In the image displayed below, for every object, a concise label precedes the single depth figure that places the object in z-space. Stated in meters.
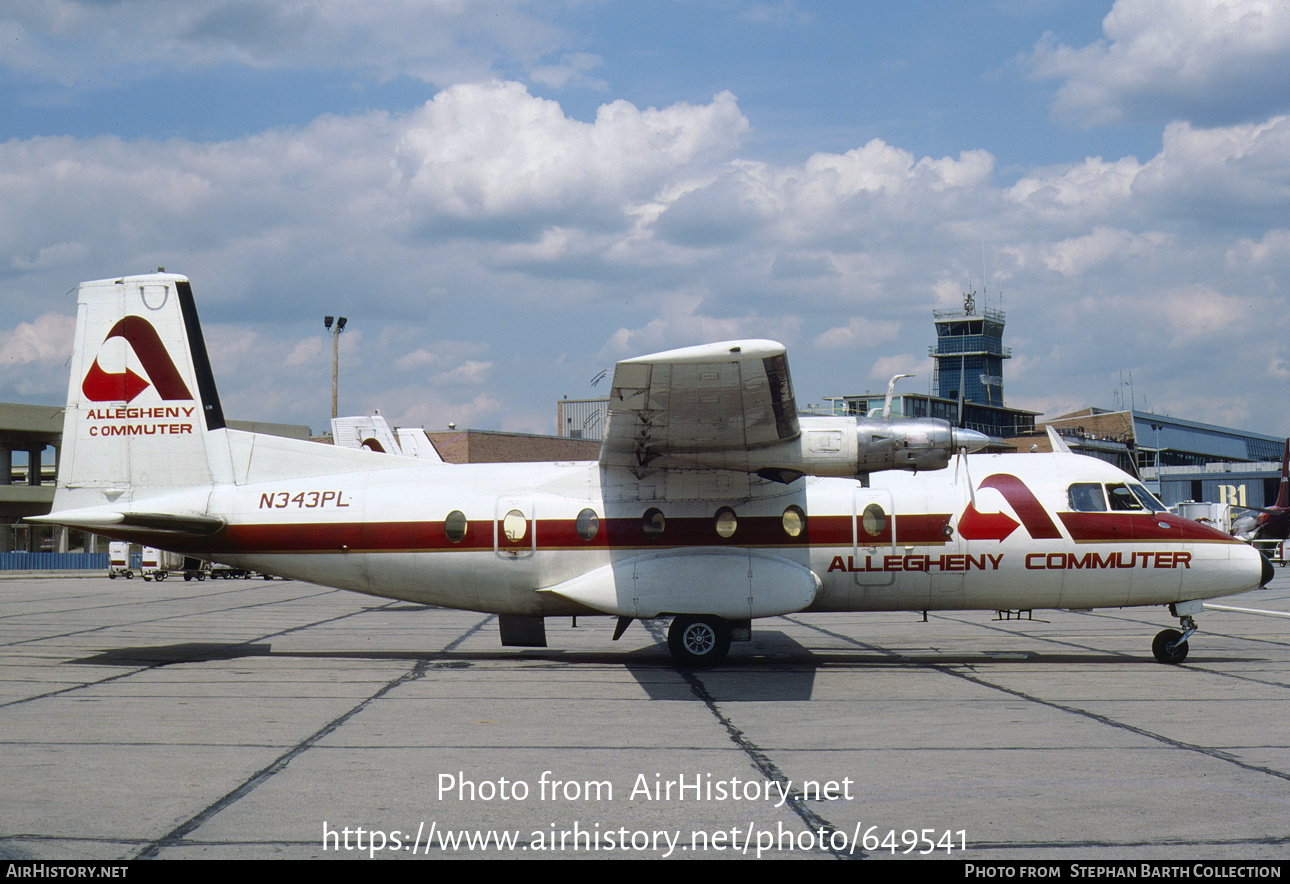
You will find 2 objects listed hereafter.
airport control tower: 147.50
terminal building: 104.75
